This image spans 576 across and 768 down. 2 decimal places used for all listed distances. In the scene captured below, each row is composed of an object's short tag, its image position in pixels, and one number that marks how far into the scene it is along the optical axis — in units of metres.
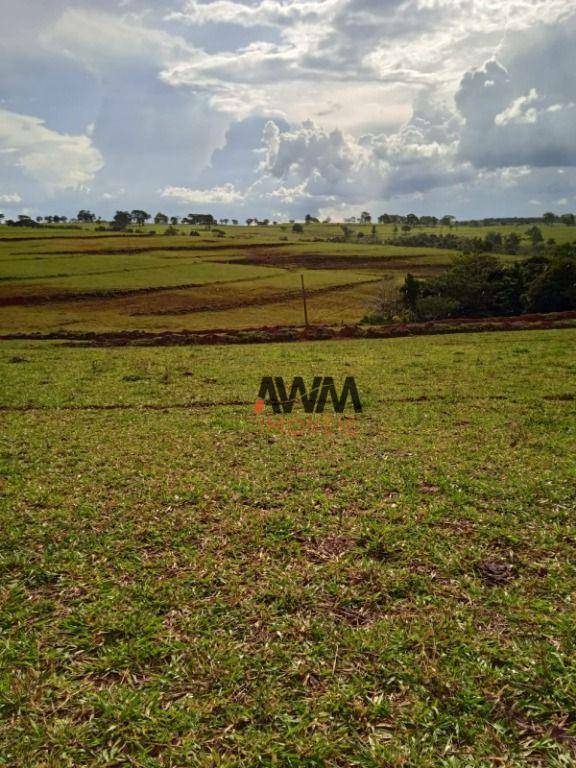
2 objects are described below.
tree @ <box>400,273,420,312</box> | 68.56
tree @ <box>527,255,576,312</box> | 57.97
